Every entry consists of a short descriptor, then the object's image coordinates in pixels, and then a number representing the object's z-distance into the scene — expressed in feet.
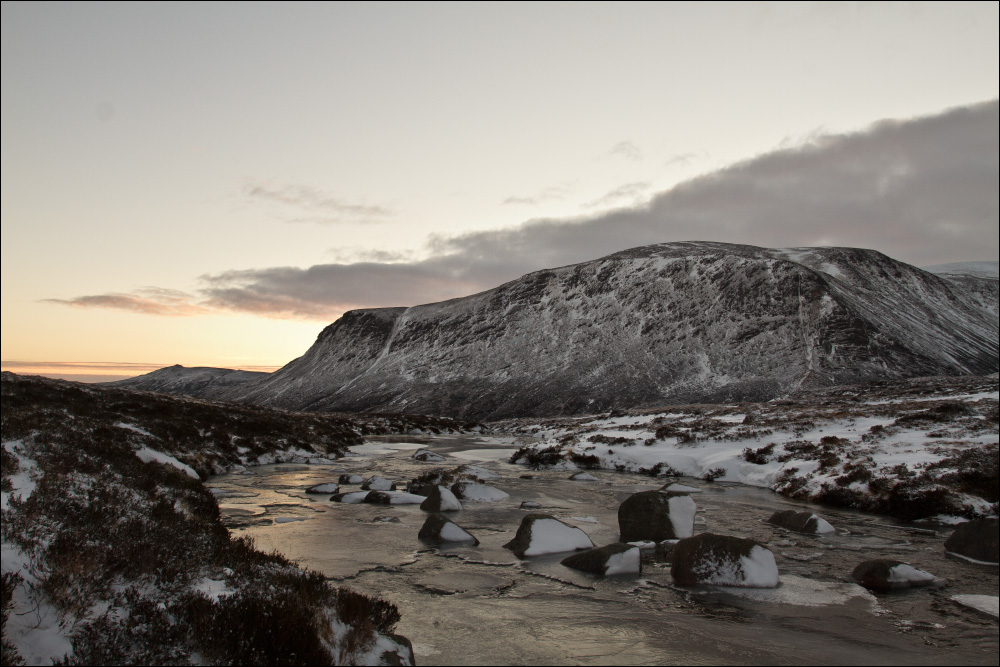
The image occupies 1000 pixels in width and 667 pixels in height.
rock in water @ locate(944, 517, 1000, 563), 42.83
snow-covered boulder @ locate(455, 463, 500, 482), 91.32
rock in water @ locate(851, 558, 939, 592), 37.76
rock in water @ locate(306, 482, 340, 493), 77.10
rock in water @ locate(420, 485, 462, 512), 64.75
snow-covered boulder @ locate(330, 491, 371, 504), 69.62
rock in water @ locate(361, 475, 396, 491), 76.41
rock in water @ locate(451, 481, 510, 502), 74.18
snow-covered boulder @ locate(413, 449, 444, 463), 123.85
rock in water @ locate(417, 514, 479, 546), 50.01
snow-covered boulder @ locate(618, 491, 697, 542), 51.34
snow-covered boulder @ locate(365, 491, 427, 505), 69.46
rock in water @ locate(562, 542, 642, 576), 41.16
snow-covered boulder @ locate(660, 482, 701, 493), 74.73
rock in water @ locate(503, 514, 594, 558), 46.39
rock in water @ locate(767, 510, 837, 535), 53.88
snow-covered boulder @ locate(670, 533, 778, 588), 38.52
